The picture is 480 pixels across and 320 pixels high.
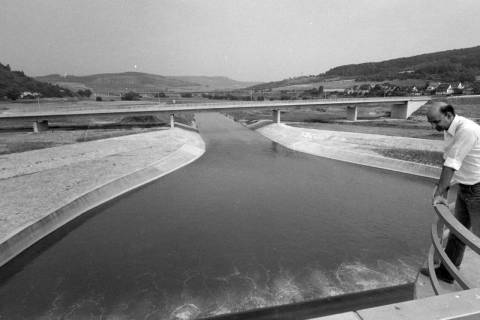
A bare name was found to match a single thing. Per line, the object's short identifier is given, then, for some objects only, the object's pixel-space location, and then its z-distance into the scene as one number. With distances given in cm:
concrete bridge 5353
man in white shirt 374
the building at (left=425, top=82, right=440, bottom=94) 11071
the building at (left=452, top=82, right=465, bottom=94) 9761
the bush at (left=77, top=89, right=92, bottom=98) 15275
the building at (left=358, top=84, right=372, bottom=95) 13412
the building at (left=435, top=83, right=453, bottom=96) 10187
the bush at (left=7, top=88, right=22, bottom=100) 10656
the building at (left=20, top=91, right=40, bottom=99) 11567
